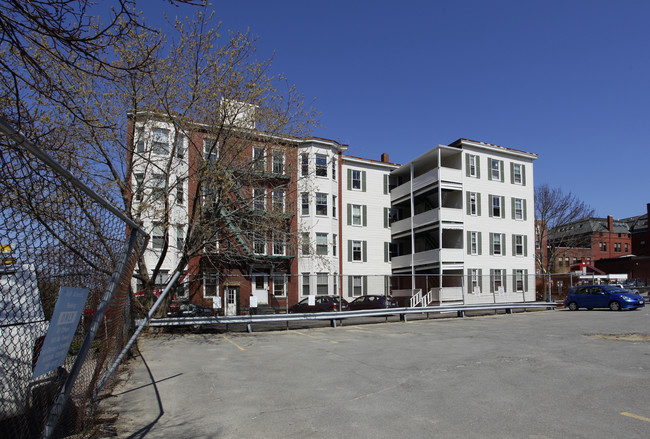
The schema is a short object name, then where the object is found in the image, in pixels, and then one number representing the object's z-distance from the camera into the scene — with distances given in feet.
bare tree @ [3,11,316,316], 50.26
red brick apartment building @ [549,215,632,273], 223.92
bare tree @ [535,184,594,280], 160.45
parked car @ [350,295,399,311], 81.76
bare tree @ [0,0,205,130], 12.88
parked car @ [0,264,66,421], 11.78
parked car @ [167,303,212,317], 64.18
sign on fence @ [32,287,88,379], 10.19
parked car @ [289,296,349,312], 77.48
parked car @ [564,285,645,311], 88.89
